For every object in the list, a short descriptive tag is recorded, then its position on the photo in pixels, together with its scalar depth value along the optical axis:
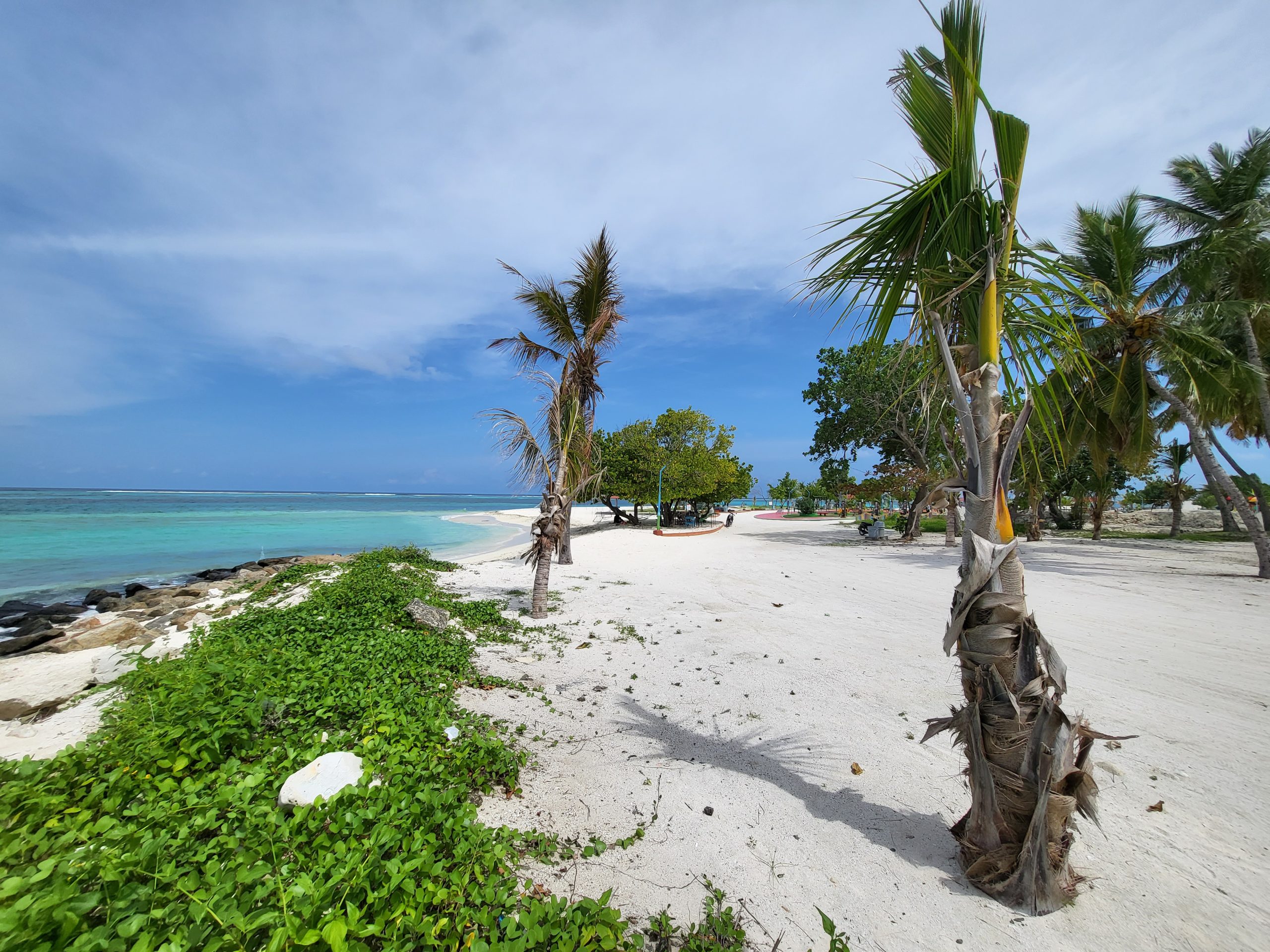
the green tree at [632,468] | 29.34
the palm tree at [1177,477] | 24.88
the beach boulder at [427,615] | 6.74
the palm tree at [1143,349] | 12.04
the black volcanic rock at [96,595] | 12.43
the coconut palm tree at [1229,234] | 12.87
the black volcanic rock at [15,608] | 11.20
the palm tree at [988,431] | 2.41
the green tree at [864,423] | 20.02
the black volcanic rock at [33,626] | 9.57
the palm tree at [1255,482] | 12.96
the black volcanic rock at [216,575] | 15.85
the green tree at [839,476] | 23.41
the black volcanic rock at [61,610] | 11.06
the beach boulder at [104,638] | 8.05
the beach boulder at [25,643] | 8.20
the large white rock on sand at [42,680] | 4.70
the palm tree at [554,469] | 8.31
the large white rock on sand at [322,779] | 2.74
